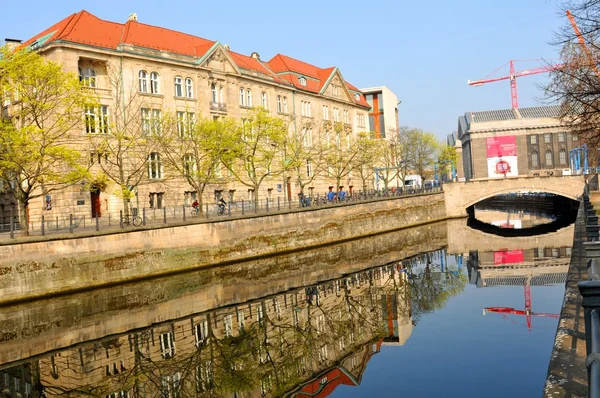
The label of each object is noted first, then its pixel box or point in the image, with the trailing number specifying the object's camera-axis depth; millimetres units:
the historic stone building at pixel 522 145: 100625
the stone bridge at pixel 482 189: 61250
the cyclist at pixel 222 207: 38781
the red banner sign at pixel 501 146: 100500
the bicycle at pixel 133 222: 31214
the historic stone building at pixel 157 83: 39844
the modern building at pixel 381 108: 103681
